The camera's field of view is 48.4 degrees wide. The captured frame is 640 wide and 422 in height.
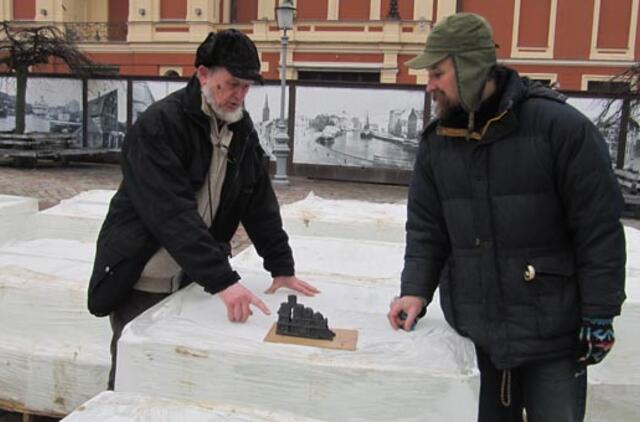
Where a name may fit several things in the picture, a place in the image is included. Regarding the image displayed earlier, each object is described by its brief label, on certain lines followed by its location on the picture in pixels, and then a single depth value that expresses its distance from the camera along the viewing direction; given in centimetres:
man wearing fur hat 221
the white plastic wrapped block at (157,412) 180
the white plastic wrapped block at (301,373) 196
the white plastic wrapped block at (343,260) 316
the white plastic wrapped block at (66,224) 466
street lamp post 1373
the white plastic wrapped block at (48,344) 328
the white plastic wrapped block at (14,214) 442
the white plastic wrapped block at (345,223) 468
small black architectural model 212
